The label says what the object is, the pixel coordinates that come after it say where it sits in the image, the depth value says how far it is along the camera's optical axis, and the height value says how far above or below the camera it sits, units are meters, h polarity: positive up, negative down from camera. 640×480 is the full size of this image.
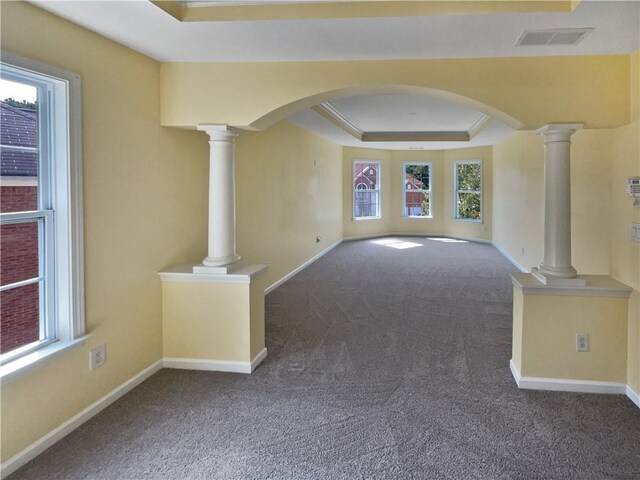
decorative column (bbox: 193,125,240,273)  3.34 +0.20
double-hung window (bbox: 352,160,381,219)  11.45 +0.94
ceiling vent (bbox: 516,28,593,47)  2.48 +1.10
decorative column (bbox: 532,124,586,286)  3.00 +0.13
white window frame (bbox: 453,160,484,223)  10.81 +0.88
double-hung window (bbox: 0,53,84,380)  2.16 +0.05
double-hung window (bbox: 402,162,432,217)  12.11 +0.96
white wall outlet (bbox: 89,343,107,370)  2.63 -0.81
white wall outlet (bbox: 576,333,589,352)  2.94 -0.79
